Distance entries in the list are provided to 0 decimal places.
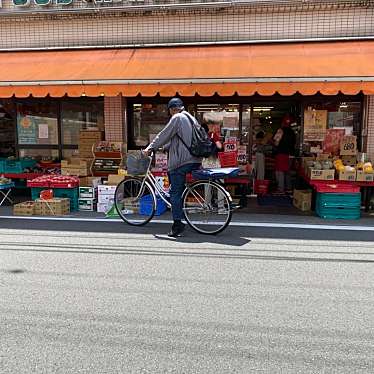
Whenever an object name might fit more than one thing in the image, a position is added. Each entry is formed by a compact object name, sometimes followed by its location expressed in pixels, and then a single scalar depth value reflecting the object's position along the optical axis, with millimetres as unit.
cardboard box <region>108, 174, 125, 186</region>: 8043
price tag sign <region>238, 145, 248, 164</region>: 9969
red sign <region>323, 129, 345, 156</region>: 9219
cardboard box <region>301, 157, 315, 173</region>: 8430
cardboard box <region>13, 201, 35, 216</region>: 7801
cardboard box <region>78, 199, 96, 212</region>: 8117
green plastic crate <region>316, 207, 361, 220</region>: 7344
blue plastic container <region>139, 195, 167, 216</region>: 7152
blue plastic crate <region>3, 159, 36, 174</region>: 9281
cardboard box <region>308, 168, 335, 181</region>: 7586
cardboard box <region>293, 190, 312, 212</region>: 8148
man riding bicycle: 6117
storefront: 7289
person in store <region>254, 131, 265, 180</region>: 10094
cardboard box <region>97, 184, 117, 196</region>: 7871
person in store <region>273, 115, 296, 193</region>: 9477
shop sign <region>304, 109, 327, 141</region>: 9422
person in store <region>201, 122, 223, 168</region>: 7871
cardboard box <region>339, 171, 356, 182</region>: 7489
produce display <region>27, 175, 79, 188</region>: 7980
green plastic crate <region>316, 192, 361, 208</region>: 7301
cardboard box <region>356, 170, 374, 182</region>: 7461
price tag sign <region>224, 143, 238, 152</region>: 9113
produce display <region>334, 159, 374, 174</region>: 7500
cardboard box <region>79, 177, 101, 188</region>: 8286
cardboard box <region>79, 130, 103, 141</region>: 9555
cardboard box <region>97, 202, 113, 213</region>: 7927
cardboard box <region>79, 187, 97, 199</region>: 8047
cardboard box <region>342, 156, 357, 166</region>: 8425
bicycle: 6304
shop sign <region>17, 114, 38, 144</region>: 10281
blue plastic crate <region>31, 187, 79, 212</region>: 8086
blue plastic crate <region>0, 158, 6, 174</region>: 9266
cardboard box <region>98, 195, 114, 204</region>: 7898
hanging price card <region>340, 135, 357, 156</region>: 8695
